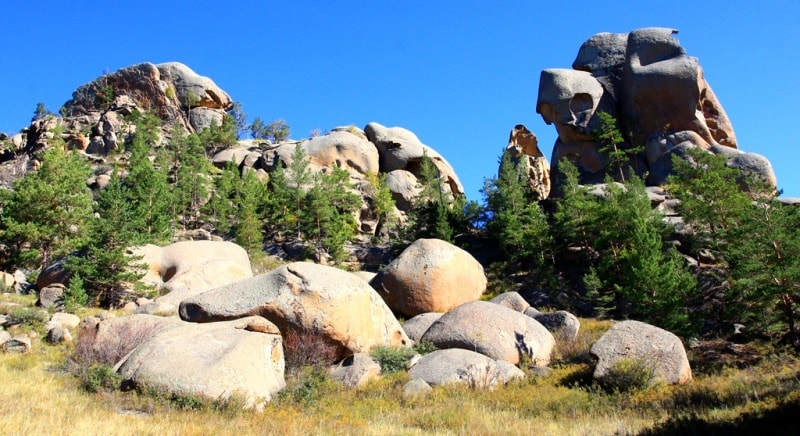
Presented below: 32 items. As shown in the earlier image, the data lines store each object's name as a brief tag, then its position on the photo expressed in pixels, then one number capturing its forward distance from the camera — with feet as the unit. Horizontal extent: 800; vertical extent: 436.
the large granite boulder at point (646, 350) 46.91
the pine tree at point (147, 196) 97.36
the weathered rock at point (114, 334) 45.03
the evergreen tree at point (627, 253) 70.85
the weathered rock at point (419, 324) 68.44
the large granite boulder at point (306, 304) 51.85
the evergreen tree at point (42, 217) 93.45
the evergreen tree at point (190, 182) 150.30
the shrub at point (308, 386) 39.99
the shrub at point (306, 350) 49.85
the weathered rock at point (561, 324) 70.03
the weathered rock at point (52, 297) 71.26
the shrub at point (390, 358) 52.06
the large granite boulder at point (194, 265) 81.82
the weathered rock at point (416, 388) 43.77
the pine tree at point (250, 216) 122.11
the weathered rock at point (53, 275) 79.92
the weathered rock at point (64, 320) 57.09
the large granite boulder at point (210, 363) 35.65
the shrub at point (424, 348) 60.08
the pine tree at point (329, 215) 127.95
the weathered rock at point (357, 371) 47.96
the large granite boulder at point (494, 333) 59.52
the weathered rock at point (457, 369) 48.49
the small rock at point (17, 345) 46.75
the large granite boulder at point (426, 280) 82.69
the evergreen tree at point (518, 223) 113.70
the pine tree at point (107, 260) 76.33
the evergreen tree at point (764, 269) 60.34
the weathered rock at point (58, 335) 51.50
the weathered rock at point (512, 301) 81.84
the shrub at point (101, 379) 36.59
